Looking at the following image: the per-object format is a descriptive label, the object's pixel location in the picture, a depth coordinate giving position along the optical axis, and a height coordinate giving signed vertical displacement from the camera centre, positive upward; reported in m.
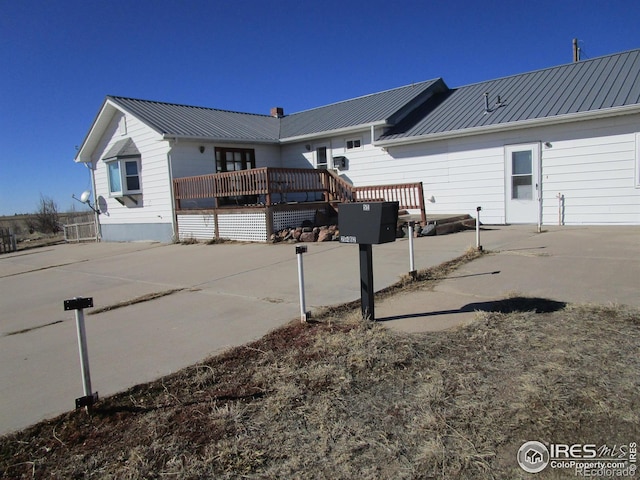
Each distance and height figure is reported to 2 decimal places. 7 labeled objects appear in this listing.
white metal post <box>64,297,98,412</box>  3.43 -1.11
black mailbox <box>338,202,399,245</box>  4.69 -0.25
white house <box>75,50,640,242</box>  12.25 +1.86
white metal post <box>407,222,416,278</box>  6.91 -0.95
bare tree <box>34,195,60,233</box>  32.24 -0.30
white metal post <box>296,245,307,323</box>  5.10 -0.94
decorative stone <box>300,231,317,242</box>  12.45 -0.98
